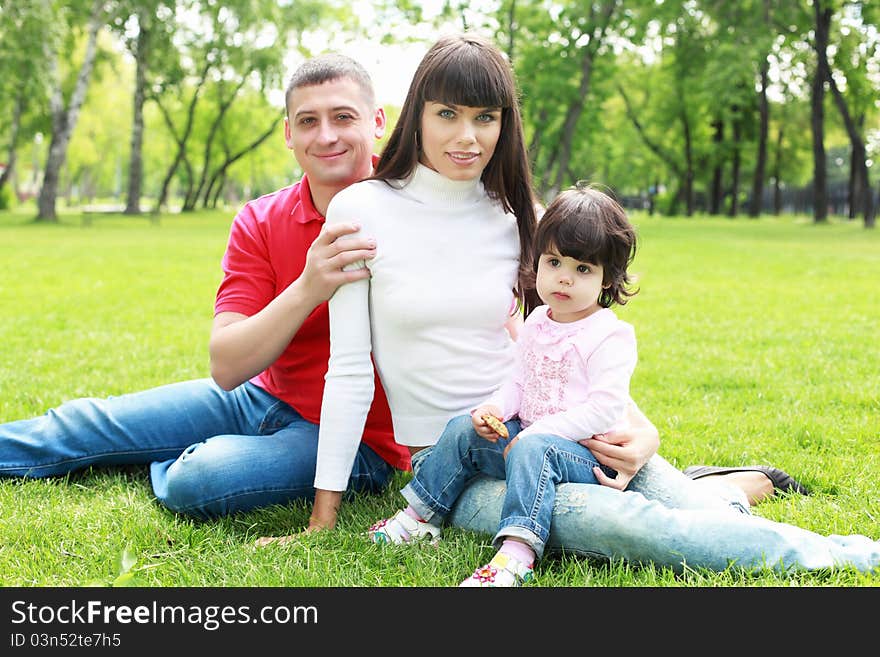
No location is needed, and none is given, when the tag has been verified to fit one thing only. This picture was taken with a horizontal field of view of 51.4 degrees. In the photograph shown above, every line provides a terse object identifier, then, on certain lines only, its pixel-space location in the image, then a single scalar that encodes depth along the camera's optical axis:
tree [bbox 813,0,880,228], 23.14
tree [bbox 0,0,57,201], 21.98
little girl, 2.67
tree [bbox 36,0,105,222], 24.61
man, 2.99
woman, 2.90
